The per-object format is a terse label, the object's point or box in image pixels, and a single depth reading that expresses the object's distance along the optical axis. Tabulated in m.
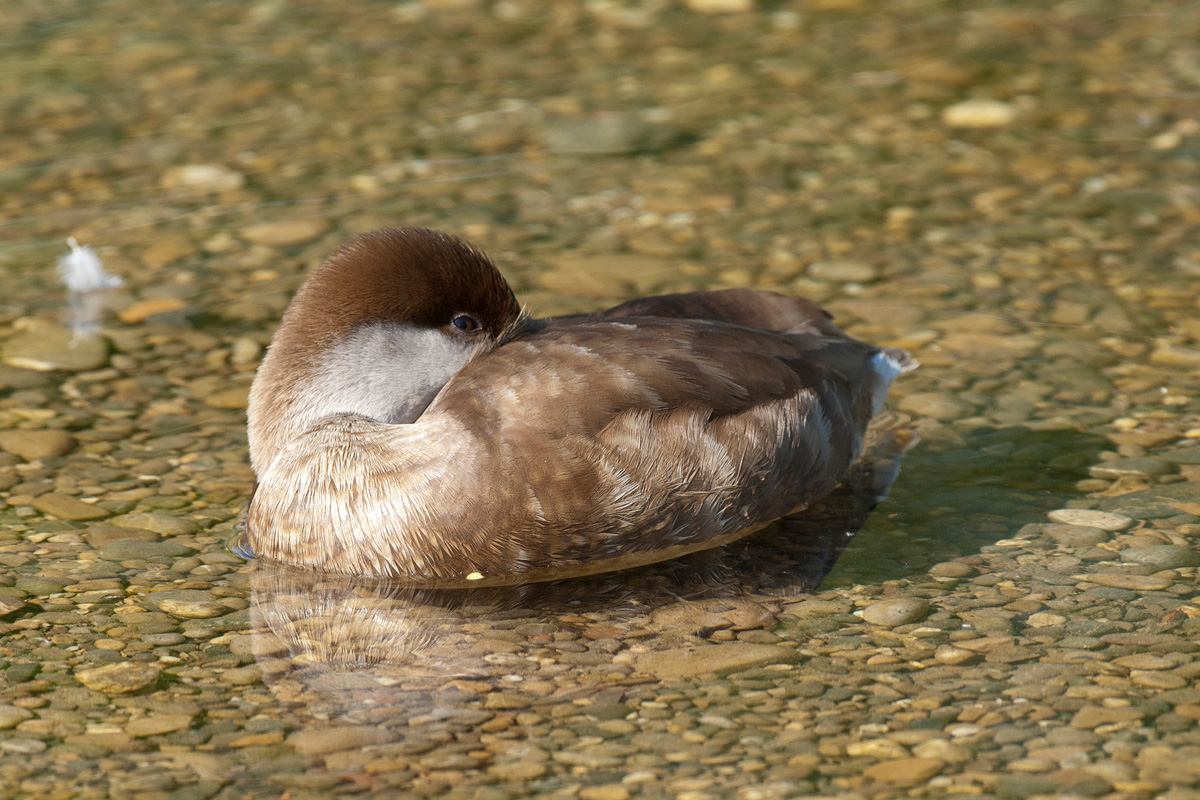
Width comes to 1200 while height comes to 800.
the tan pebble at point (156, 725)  9.67
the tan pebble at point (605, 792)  8.93
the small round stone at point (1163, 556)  11.65
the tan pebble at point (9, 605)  11.23
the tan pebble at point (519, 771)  9.15
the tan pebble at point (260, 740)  9.53
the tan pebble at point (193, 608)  11.29
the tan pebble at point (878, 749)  9.23
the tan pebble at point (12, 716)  9.74
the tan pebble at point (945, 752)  9.14
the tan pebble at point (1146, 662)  10.19
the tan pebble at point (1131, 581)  11.34
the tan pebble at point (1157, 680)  9.94
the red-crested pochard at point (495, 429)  11.19
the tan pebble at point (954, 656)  10.37
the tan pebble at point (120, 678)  10.22
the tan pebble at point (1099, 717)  9.49
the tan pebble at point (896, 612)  11.02
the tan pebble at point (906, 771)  8.97
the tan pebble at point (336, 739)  9.47
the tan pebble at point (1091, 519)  12.31
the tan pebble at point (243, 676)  10.36
